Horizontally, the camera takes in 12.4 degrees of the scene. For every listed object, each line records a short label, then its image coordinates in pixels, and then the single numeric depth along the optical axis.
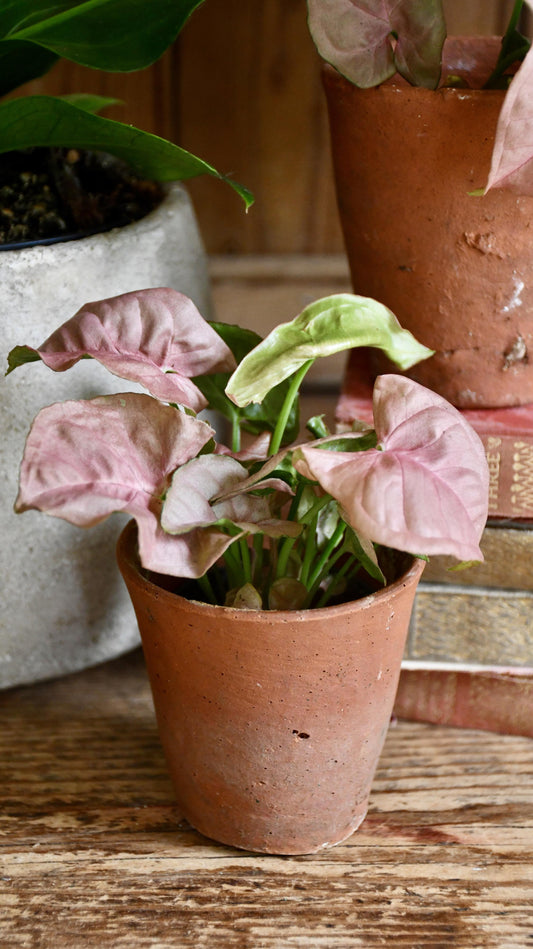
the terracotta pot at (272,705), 0.88
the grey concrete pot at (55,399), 0.95
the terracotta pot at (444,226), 0.93
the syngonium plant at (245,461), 0.84
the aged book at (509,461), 0.96
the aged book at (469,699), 0.99
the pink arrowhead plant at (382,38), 0.91
